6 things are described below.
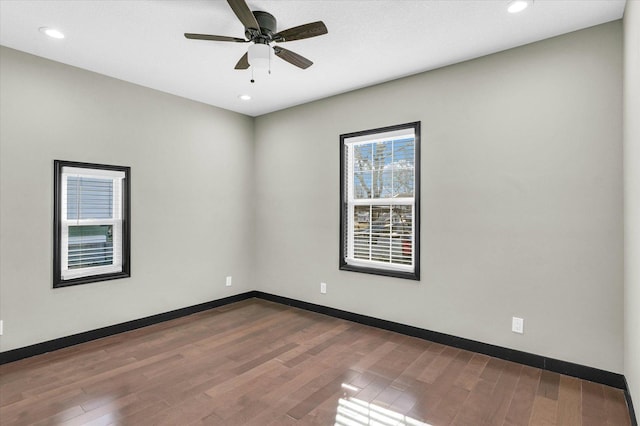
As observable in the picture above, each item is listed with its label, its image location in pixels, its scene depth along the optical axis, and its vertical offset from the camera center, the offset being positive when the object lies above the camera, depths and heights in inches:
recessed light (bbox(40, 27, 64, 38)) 109.0 +58.2
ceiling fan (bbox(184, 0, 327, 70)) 91.1 +51.0
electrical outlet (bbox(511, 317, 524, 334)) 119.4 -38.1
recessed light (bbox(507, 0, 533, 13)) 94.2 +58.4
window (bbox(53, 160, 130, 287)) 134.8 -3.9
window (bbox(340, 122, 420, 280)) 149.8 +6.4
